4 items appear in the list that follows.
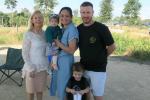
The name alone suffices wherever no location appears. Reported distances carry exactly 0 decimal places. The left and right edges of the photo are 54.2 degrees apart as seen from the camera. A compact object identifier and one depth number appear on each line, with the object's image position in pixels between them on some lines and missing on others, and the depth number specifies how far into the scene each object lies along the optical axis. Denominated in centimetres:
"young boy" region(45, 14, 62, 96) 180
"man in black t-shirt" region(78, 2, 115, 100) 169
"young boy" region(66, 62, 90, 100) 180
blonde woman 199
